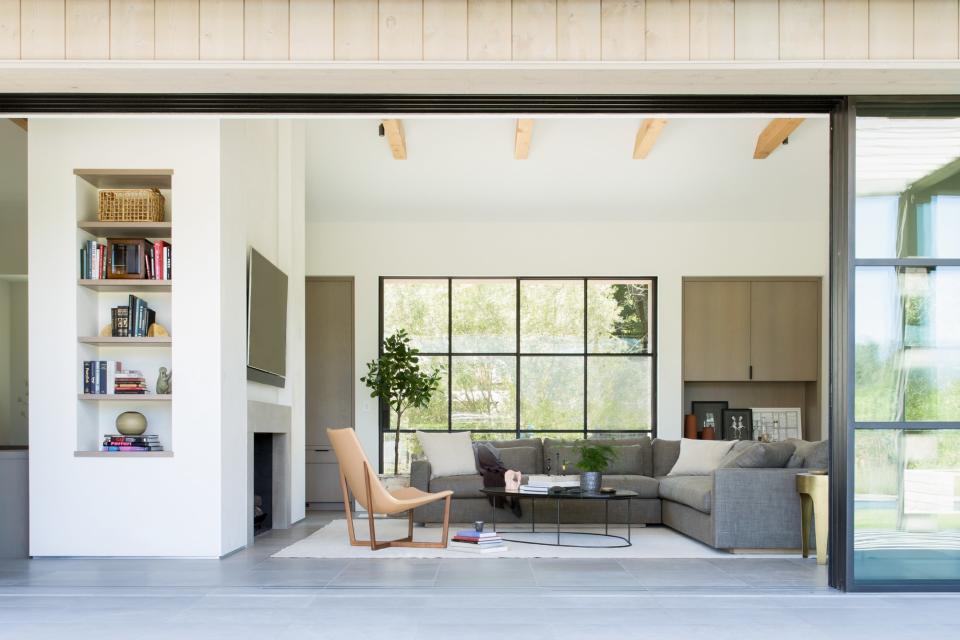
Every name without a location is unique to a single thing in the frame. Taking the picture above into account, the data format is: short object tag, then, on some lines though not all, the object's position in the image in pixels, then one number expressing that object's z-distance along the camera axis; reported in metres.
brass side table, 6.35
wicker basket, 6.54
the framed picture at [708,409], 10.79
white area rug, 6.75
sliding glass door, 5.08
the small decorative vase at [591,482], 7.65
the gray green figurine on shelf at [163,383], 6.51
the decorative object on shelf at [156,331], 6.52
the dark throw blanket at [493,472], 8.38
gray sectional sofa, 6.85
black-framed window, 10.71
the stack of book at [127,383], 6.48
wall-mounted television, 7.25
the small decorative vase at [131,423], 6.50
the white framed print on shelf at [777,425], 10.80
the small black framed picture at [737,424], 10.71
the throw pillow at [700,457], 9.09
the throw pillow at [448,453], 9.02
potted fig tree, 10.11
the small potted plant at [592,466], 7.66
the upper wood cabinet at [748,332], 10.66
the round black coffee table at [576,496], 7.35
